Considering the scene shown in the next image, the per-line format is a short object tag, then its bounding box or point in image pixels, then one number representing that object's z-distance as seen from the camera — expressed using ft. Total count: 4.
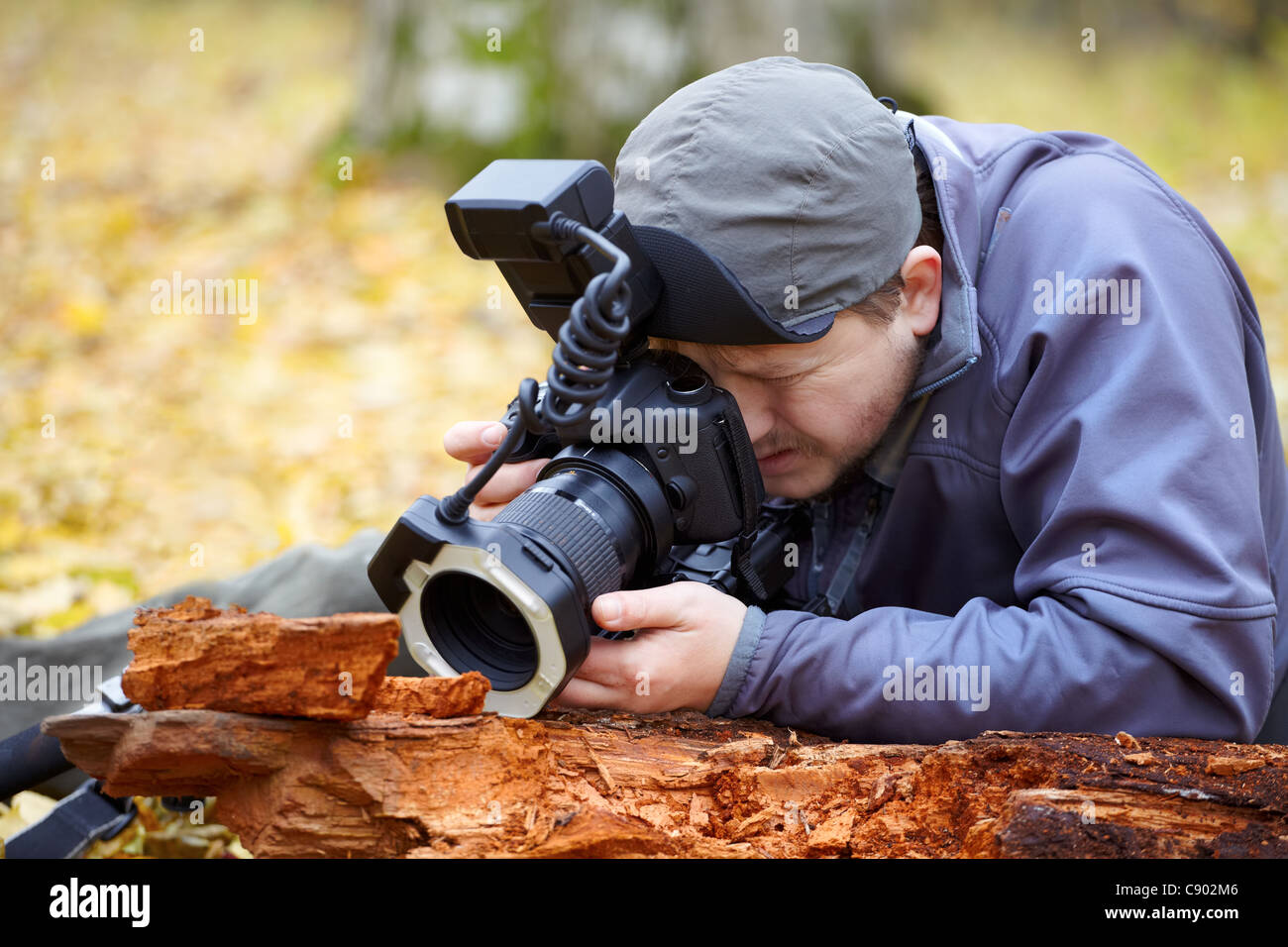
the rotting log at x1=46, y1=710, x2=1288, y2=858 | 4.19
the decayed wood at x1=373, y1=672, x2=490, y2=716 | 4.54
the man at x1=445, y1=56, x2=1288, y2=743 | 4.82
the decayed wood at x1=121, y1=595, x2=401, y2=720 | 4.06
